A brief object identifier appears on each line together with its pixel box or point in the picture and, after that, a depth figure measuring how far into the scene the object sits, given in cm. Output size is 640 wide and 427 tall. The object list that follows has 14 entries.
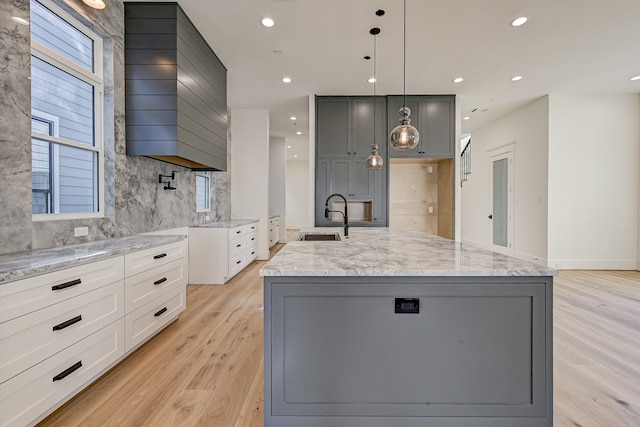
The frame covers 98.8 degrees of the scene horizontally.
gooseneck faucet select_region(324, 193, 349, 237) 268
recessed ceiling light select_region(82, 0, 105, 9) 230
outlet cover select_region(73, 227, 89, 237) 218
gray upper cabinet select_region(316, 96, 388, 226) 495
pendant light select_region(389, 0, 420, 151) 235
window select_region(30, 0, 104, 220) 205
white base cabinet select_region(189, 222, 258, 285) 416
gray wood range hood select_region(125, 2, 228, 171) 270
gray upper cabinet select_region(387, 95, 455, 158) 490
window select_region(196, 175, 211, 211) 481
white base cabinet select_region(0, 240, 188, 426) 128
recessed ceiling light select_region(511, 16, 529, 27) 288
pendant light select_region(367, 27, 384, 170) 335
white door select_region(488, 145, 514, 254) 589
